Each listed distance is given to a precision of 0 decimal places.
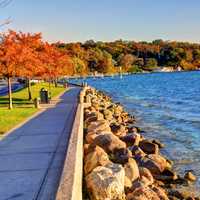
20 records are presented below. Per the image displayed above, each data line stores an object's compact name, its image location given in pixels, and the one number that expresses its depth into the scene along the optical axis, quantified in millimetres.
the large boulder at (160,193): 11642
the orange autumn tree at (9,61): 31469
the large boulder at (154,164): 15352
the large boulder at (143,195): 10587
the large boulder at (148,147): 18969
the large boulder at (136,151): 16328
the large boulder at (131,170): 12724
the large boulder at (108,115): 28234
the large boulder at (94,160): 11555
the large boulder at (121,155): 14352
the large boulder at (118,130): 21859
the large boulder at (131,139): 19344
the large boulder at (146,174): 13697
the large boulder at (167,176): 14797
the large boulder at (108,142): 15703
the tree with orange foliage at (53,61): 58656
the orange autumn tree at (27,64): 32562
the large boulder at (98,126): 18188
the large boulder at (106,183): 9641
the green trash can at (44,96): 34000
